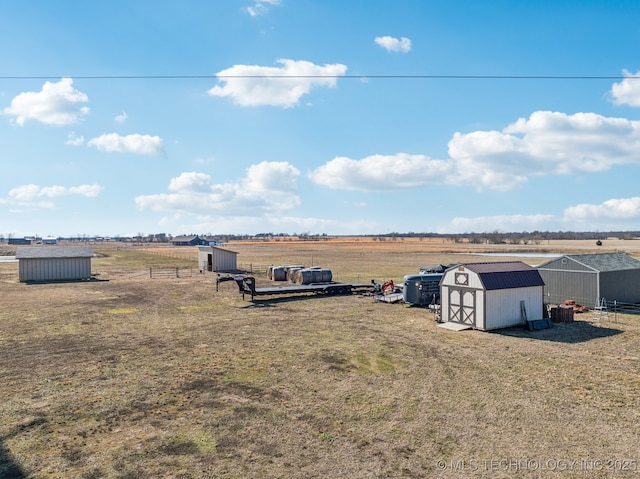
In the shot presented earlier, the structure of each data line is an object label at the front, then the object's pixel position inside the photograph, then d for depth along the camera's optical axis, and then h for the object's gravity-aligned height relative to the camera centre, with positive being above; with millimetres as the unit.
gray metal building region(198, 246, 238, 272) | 61625 -2478
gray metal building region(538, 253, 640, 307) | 31855 -2987
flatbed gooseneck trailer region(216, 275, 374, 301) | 36938 -4178
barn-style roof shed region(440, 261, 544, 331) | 25859 -3363
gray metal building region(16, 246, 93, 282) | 50750 -2403
